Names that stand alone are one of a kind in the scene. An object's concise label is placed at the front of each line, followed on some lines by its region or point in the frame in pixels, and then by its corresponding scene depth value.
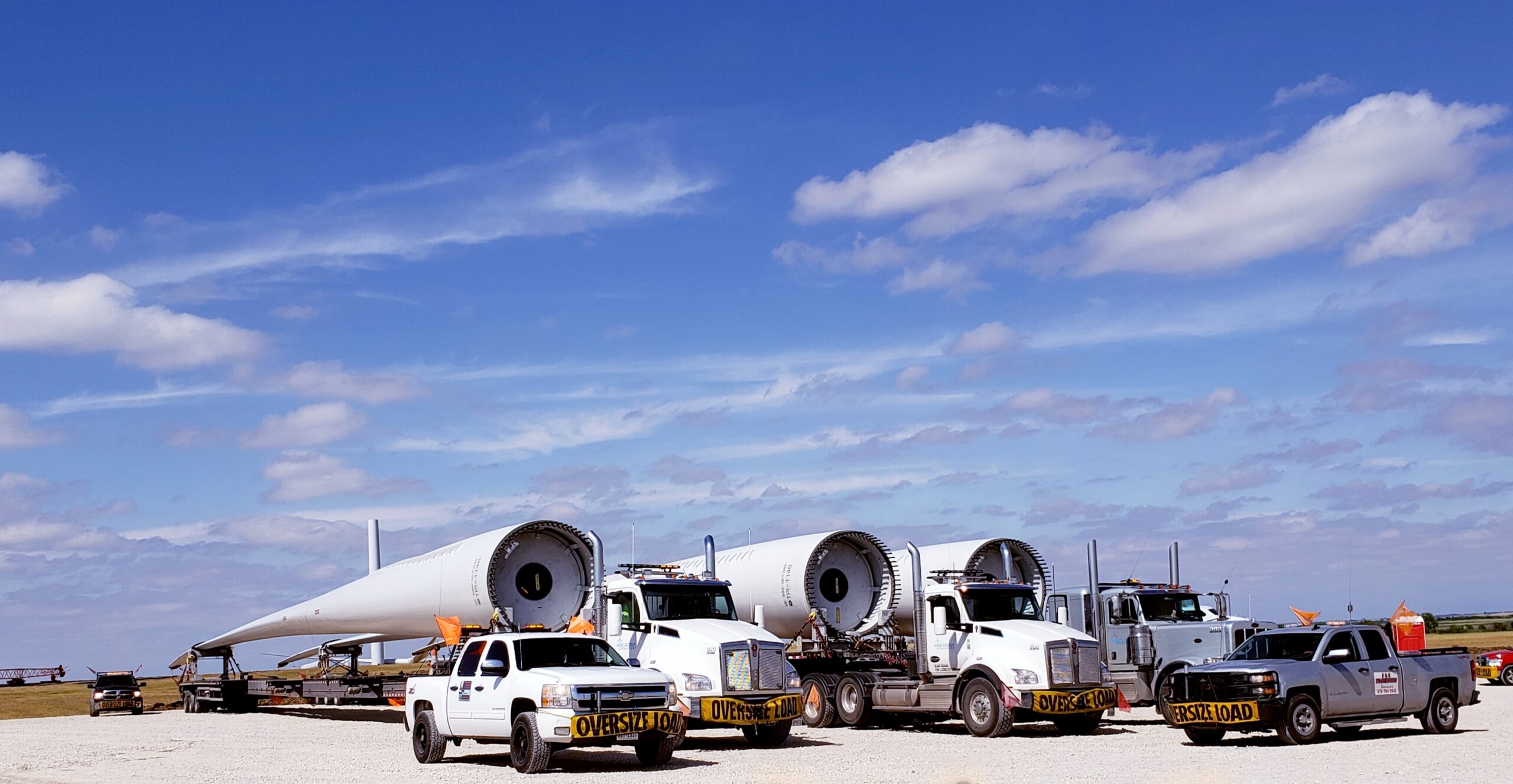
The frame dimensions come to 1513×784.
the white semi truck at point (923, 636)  22.70
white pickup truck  17.77
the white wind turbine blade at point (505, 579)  25.53
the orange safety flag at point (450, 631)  22.53
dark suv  40.56
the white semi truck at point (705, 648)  21.53
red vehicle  41.88
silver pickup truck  20.08
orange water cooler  33.56
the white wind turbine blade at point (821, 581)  28.33
